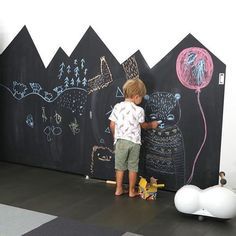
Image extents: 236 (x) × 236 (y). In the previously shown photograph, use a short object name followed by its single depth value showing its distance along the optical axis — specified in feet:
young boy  11.24
